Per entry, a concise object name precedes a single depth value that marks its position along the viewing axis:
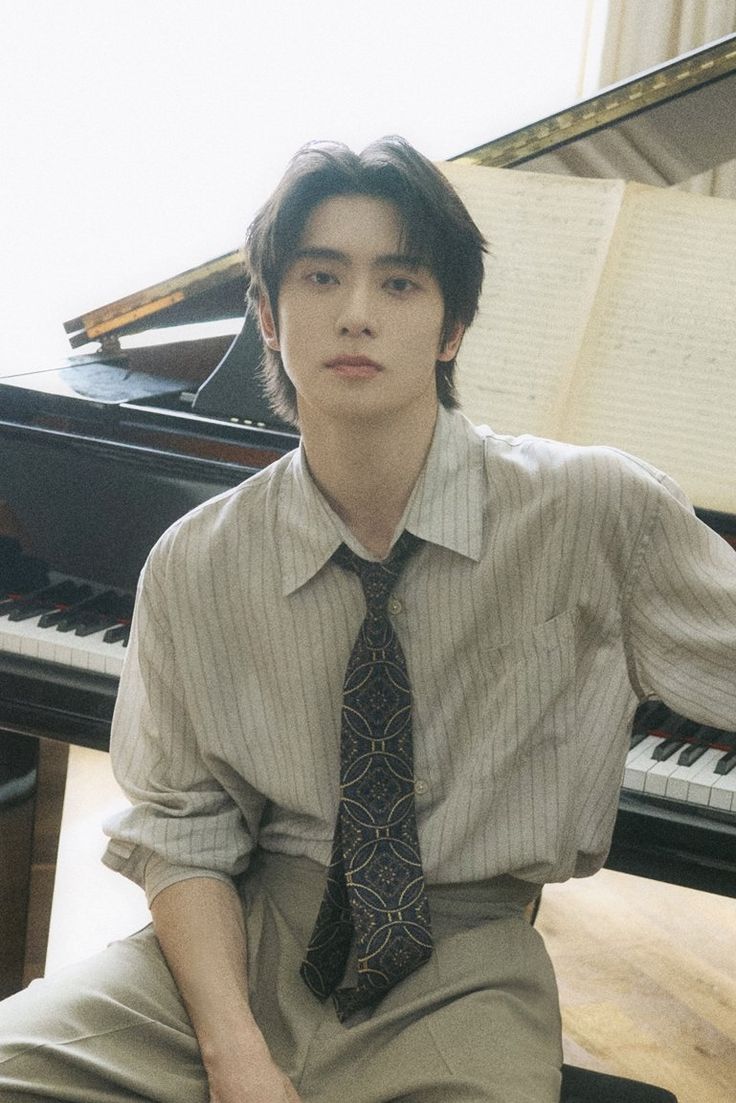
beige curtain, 3.84
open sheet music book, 1.93
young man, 1.46
